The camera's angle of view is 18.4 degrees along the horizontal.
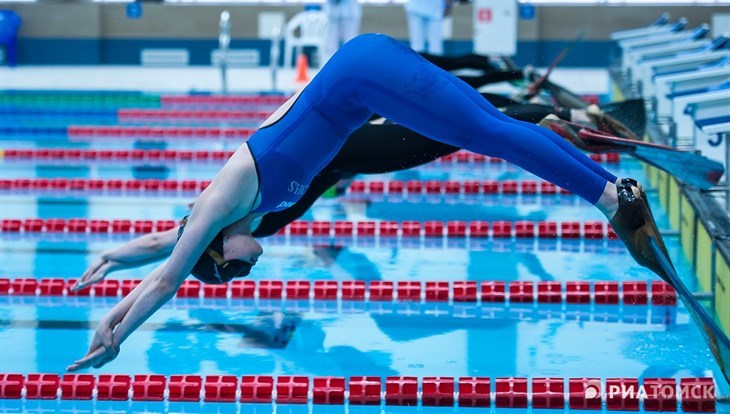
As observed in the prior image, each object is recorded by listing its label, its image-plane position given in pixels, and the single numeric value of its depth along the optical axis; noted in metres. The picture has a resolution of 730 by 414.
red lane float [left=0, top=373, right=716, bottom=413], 6.90
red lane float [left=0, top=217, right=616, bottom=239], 11.84
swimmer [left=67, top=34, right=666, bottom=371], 6.16
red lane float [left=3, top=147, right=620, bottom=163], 14.52
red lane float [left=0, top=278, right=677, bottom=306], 9.35
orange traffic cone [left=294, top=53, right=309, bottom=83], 28.32
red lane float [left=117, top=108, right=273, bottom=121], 21.93
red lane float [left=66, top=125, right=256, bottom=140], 19.63
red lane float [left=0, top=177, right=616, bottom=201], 14.38
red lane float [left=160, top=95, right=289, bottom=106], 23.99
